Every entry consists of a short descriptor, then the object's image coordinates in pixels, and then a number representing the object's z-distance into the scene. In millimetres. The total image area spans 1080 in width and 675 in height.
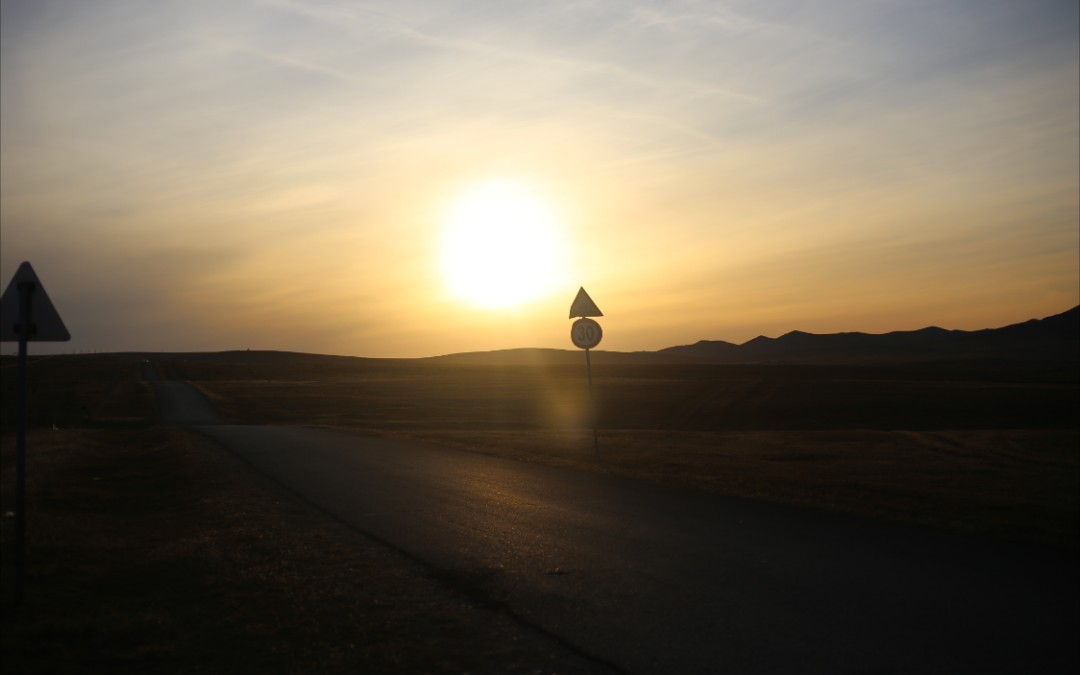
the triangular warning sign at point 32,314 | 8117
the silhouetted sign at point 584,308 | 20219
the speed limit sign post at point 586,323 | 20250
